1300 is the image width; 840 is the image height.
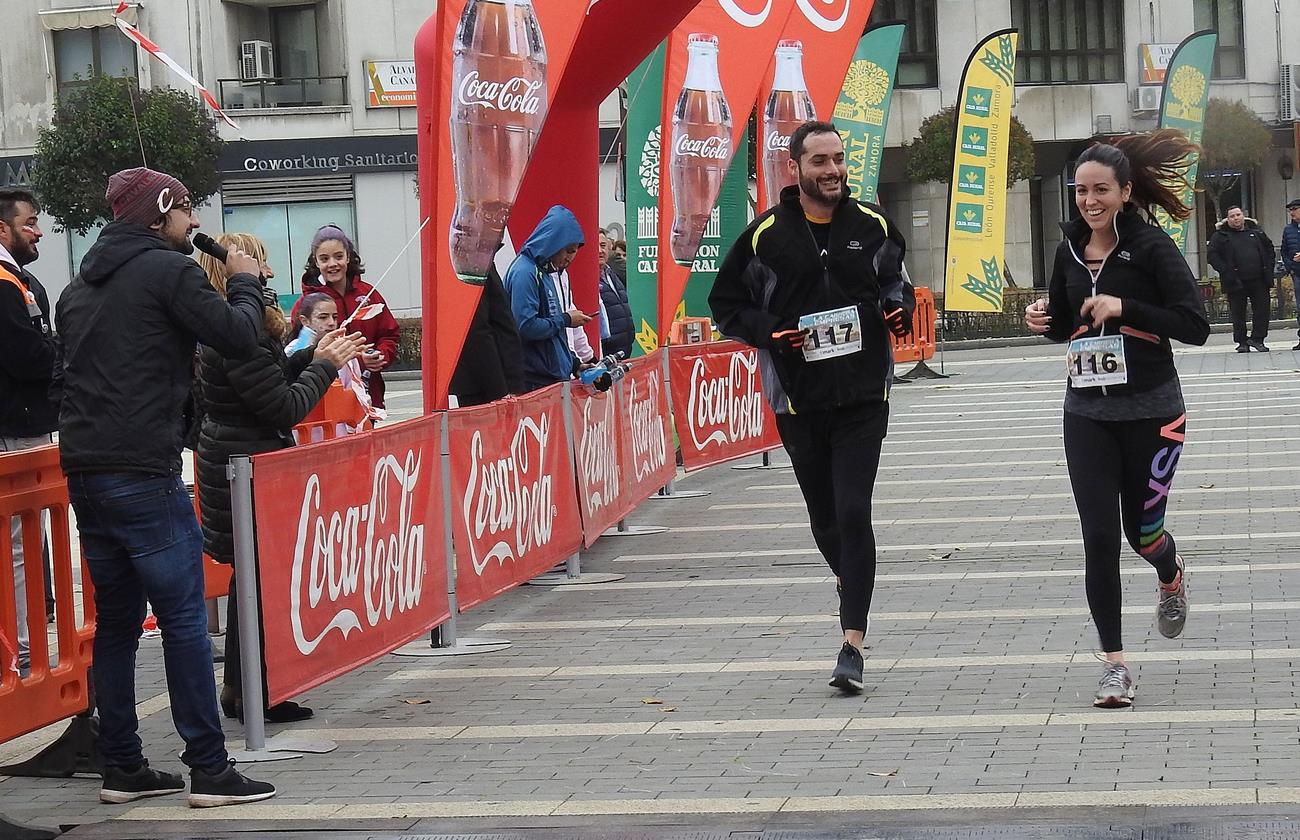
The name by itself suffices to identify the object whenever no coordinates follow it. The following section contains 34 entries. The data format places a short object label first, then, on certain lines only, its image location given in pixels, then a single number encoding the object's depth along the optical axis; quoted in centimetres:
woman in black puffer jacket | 660
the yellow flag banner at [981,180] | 2353
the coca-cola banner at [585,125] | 1052
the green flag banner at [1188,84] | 2738
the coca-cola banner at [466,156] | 859
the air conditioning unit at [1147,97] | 4522
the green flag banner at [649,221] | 1573
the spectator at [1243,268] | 2488
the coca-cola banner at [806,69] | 1611
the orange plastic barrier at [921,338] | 2444
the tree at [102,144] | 3662
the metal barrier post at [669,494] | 1345
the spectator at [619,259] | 1962
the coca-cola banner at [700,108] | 1434
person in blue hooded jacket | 1030
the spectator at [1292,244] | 2481
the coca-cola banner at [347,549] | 625
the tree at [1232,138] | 4309
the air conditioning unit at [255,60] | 4166
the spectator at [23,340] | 756
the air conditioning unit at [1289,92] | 4591
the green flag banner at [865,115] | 2180
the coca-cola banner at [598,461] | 1033
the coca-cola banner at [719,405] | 1397
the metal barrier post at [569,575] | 998
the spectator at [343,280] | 976
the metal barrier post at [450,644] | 810
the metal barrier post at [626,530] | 1165
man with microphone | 556
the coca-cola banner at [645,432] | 1180
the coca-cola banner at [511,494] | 831
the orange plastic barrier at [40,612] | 593
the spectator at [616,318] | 1476
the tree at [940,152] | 4103
